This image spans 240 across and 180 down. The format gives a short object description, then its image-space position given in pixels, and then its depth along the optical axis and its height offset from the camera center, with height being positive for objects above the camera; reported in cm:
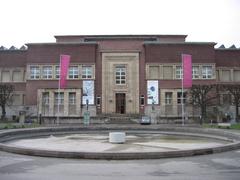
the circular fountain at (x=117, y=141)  1484 -149
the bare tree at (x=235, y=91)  4800 +338
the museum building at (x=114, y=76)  5666 +642
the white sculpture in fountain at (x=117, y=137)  2077 -118
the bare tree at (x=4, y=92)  5275 +354
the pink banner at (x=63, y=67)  4597 +623
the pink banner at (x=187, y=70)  4512 +581
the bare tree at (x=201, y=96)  4872 +273
